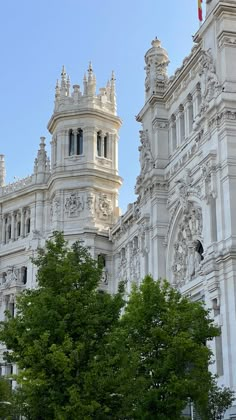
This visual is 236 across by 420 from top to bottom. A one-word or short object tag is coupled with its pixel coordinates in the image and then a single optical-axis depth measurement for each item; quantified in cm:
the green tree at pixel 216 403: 2986
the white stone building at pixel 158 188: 3709
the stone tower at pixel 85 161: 6022
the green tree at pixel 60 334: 2620
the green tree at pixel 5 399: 3000
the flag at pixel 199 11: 4316
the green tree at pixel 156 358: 2662
